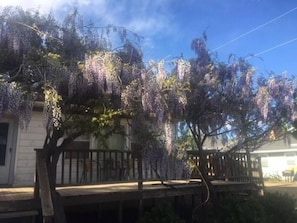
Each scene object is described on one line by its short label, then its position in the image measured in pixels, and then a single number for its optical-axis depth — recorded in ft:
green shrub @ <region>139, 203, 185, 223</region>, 18.01
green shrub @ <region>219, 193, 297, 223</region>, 19.19
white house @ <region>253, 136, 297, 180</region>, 72.09
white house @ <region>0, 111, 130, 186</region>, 25.47
